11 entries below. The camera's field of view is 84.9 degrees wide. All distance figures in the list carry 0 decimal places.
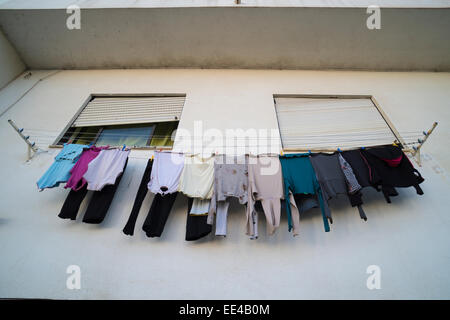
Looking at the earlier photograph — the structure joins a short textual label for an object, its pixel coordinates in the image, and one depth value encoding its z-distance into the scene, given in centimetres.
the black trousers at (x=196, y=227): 276
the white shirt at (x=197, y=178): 284
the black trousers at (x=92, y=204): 288
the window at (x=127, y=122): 411
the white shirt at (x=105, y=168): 293
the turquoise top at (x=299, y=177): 277
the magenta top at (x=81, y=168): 294
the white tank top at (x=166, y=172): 287
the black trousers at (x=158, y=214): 277
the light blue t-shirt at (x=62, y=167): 295
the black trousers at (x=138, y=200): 275
